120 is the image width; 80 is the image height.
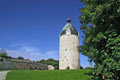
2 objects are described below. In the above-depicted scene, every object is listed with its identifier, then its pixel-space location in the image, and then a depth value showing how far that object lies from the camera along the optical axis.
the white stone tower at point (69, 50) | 20.95
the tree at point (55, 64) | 37.58
